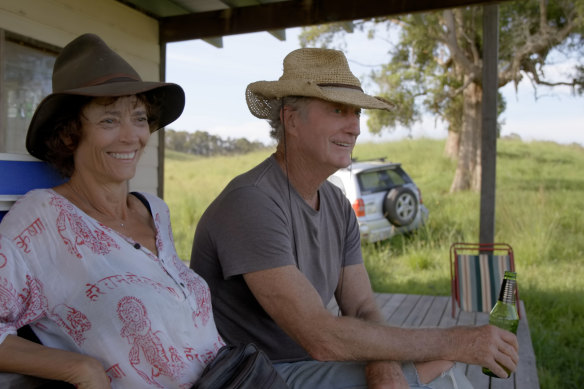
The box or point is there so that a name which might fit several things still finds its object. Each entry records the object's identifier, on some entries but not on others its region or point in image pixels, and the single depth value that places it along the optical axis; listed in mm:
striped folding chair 4223
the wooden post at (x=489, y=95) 4523
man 1572
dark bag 1349
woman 1260
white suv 8211
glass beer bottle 1819
